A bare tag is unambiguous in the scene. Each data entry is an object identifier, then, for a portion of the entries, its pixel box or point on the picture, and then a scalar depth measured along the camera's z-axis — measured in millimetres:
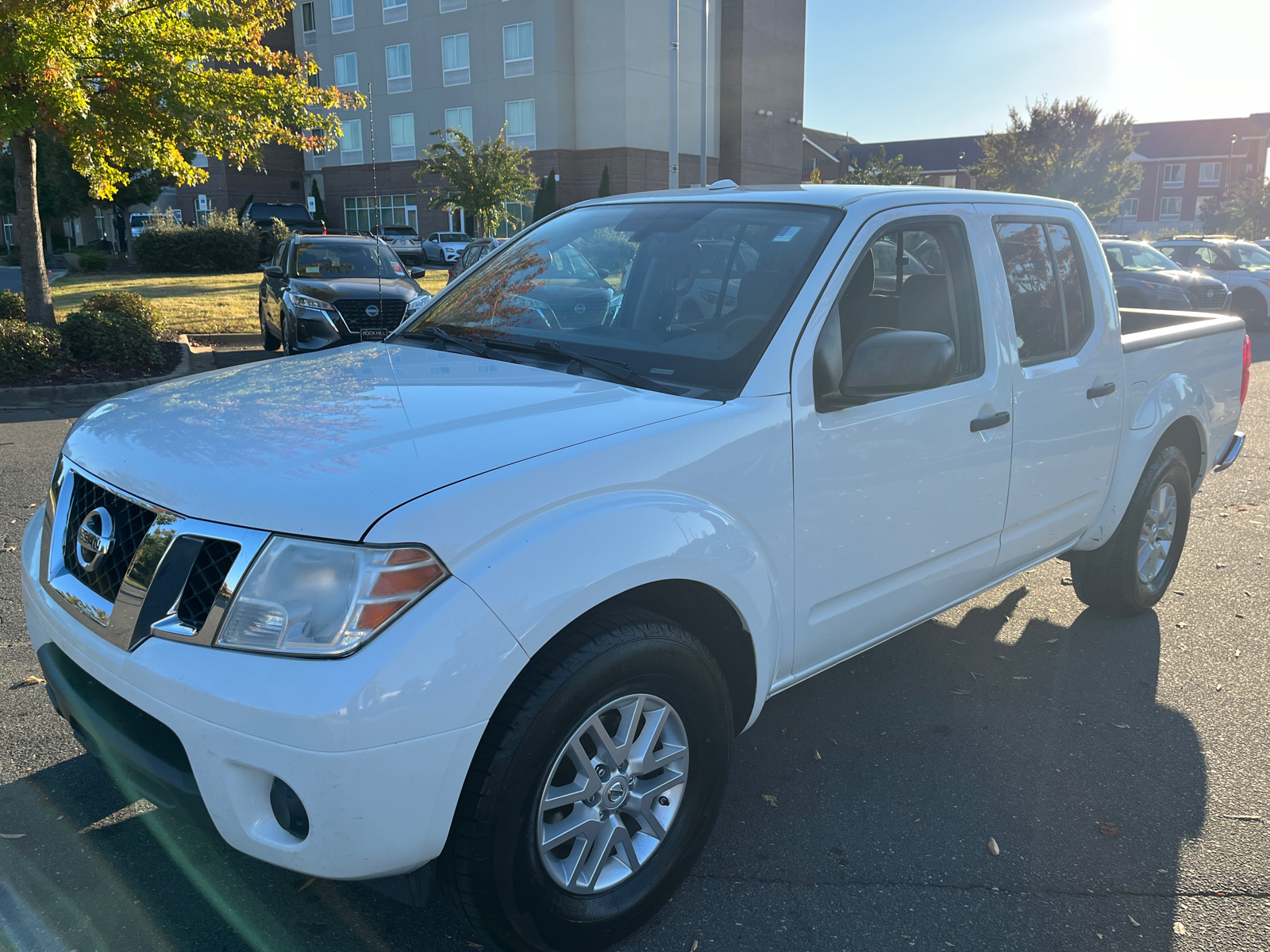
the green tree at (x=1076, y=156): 39594
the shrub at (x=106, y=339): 10781
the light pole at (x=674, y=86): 25250
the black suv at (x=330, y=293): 11352
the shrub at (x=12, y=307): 11781
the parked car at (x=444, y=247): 40281
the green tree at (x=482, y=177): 36031
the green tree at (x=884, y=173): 54994
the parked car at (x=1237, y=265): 19141
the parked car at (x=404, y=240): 36469
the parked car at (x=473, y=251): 19484
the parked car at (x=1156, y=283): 17516
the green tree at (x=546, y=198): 41906
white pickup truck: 1969
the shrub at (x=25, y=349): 9984
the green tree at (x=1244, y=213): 54500
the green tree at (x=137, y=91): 9594
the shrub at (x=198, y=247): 27391
